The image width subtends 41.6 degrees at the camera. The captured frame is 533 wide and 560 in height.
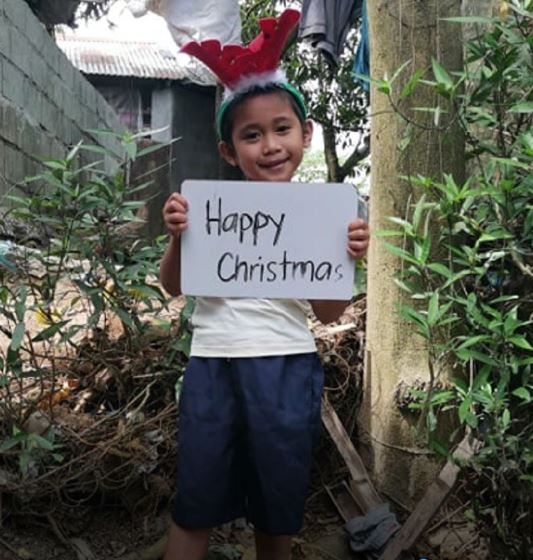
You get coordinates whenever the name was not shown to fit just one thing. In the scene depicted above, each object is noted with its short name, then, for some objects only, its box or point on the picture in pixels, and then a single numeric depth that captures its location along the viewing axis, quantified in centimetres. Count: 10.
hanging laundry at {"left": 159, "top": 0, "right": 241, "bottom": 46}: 399
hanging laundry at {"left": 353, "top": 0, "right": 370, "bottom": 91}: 383
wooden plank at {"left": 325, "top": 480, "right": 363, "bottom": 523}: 234
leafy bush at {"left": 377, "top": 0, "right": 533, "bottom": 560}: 162
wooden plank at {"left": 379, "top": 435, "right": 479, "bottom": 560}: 205
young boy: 161
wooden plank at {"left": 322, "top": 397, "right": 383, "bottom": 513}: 229
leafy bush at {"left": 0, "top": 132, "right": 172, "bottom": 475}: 202
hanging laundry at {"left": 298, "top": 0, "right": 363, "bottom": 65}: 435
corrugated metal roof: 1198
